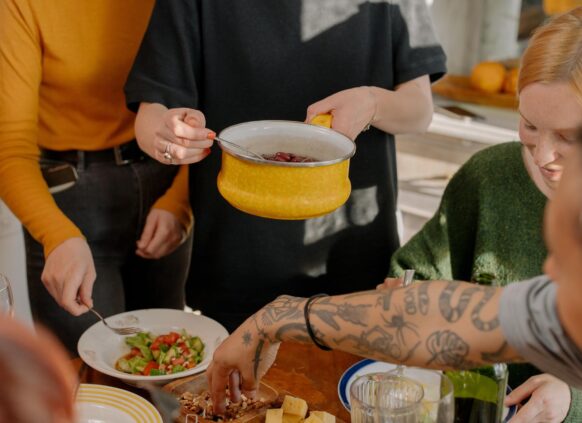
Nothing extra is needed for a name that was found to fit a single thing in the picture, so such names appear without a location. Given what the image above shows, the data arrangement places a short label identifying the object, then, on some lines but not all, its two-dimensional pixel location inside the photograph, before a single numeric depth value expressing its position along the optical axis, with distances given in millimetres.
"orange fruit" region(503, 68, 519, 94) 3357
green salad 1549
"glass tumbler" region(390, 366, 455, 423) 1195
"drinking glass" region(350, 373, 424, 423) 1218
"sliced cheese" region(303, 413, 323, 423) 1332
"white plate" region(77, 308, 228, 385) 1494
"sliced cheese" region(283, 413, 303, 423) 1361
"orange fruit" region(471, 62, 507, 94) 3371
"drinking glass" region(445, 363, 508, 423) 1357
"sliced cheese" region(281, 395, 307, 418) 1366
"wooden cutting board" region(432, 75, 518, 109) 3398
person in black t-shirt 1754
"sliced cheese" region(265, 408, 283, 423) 1341
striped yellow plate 1337
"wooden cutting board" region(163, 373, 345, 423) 1366
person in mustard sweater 1803
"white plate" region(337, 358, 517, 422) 1436
